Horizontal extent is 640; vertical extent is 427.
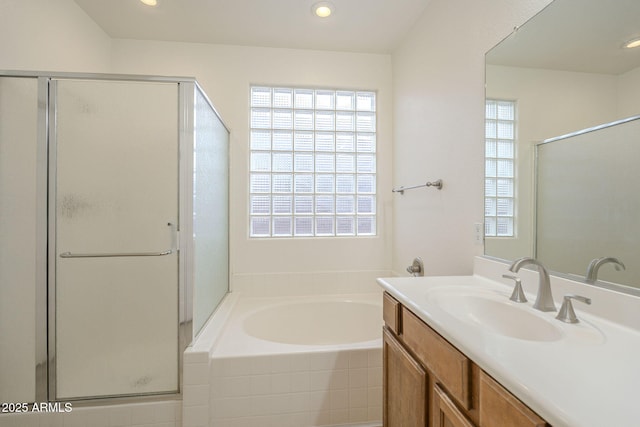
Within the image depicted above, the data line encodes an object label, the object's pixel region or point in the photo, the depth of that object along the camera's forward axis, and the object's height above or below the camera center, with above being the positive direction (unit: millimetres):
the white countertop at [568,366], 426 -309
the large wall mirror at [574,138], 781 +264
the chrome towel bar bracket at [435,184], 1686 +193
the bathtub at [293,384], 1396 -911
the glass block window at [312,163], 2371 +453
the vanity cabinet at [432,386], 581 -485
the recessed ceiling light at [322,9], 1829 +1417
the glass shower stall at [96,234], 1385 -124
